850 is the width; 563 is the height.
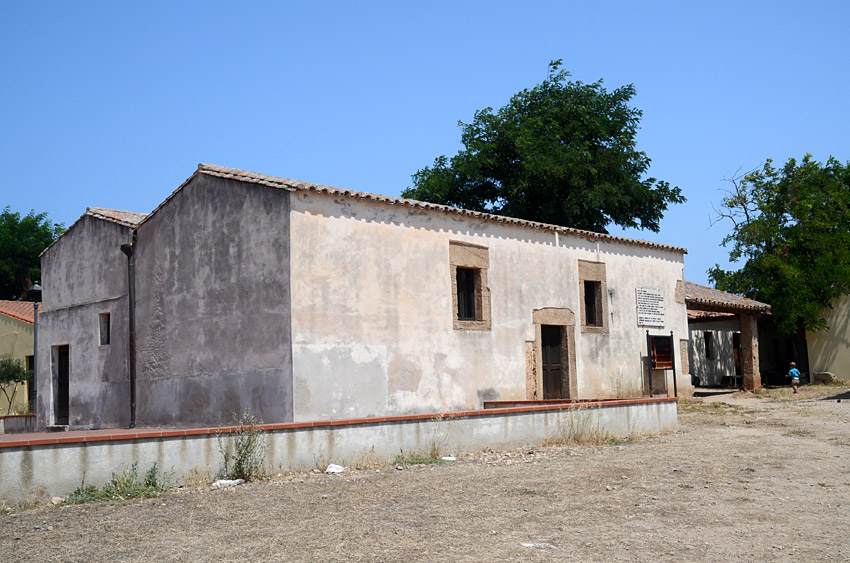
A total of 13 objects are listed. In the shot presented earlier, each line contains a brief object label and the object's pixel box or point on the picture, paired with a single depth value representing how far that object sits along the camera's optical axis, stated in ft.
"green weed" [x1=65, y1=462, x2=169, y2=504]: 26.53
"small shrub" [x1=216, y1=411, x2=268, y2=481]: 30.01
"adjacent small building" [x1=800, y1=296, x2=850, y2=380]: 86.17
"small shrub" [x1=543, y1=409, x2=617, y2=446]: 40.52
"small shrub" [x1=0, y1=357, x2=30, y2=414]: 81.66
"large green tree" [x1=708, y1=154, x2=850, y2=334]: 85.46
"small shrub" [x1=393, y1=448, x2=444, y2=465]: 34.24
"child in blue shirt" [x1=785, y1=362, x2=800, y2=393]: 74.69
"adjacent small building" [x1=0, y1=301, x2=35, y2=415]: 85.10
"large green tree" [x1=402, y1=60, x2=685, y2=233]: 96.68
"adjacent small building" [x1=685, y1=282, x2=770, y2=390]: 77.87
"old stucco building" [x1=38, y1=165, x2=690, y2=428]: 43.21
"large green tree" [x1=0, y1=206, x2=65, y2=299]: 137.69
